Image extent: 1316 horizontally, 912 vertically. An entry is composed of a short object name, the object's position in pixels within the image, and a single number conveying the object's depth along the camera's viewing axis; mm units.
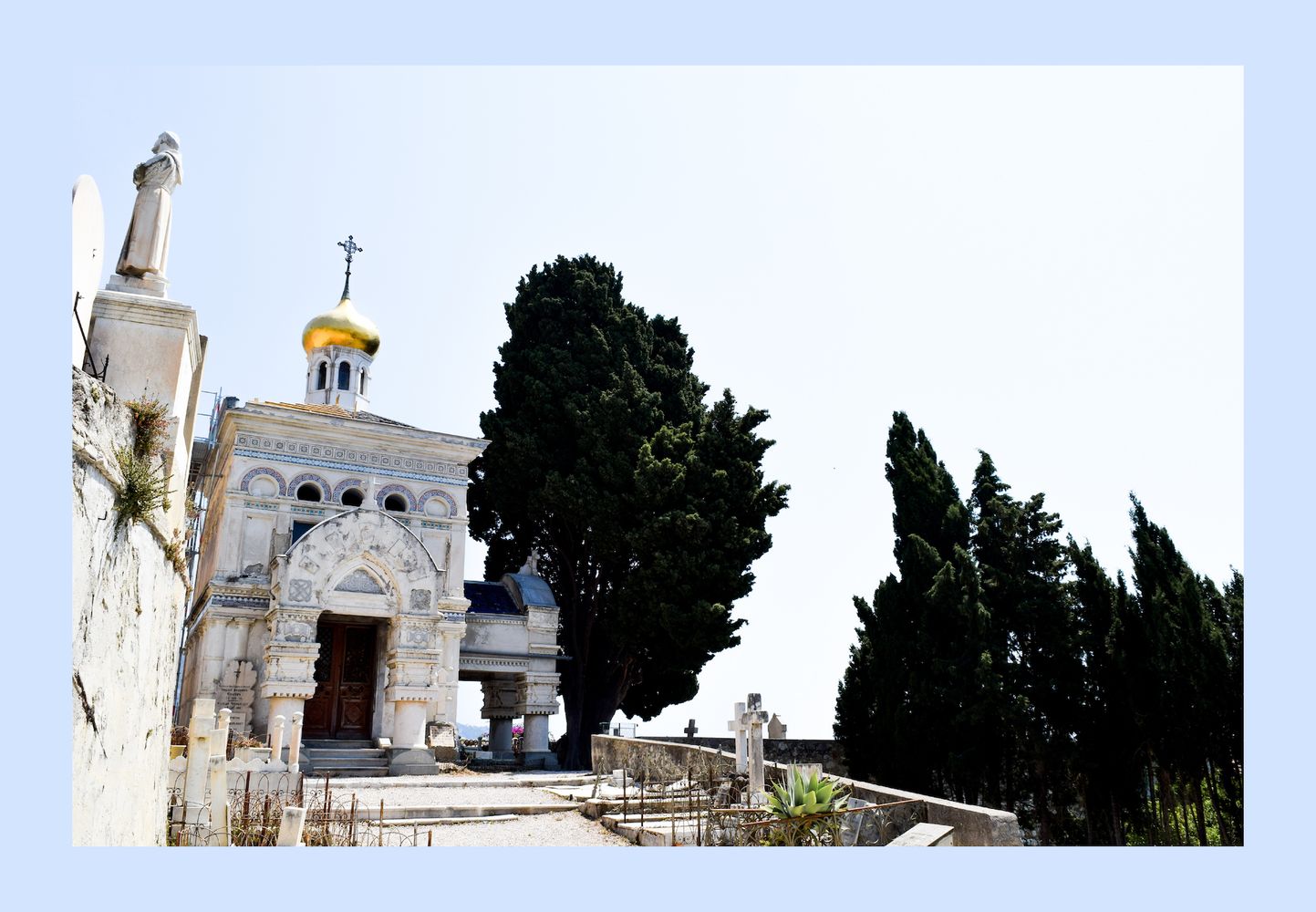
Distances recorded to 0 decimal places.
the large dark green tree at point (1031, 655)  16391
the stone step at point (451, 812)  10977
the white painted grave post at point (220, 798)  8656
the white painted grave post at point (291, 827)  7238
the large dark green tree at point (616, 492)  20047
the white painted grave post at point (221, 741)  9570
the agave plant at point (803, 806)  8367
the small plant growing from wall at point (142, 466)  5996
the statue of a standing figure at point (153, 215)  8742
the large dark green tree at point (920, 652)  17031
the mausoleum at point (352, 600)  16828
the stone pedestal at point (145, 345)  7988
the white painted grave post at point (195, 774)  8539
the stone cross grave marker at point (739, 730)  11852
